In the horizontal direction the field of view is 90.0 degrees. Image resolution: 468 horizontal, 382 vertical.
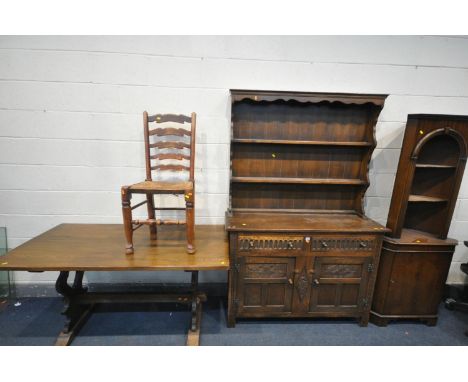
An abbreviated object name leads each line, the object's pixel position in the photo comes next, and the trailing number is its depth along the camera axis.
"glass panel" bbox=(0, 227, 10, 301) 2.35
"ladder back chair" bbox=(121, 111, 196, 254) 1.63
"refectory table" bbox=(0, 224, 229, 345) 1.54
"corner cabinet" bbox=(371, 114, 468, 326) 1.84
